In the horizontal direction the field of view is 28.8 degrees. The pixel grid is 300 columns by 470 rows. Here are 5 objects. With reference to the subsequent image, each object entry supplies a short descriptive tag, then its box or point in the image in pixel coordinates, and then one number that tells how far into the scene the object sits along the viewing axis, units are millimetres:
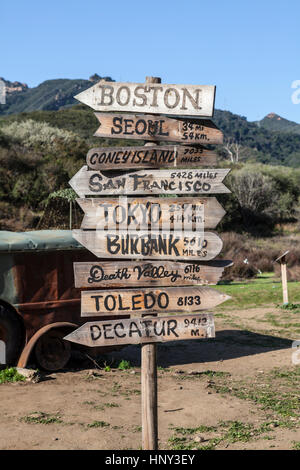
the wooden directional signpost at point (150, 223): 4969
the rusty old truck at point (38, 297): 9789
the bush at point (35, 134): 51062
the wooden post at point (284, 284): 19102
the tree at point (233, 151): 97394
